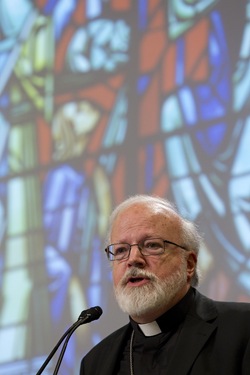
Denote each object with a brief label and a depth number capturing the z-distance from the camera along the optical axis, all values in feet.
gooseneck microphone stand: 22.63
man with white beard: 23.18
